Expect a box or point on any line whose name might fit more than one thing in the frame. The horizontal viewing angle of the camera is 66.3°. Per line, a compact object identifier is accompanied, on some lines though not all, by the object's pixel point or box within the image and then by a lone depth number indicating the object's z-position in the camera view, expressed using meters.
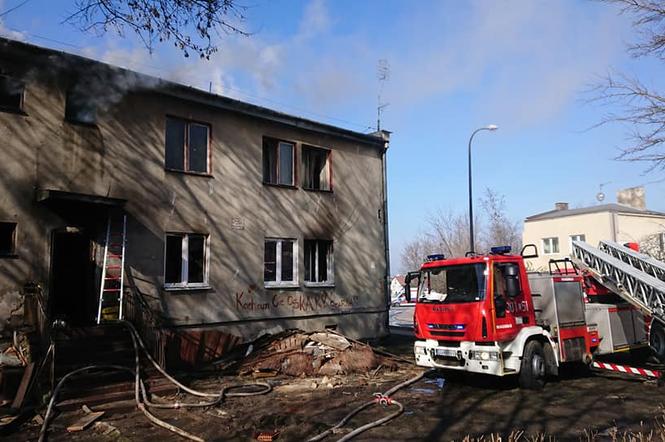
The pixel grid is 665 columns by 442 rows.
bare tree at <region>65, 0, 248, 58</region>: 6.08
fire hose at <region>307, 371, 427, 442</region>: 7.21
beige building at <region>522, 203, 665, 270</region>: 41.35
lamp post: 20.84
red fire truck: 9.94
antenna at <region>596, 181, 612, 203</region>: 49.72
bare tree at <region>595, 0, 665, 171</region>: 9.96
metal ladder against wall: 11.56
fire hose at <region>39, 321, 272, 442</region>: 7.86
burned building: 10.95
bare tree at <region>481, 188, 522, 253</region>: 63.50
